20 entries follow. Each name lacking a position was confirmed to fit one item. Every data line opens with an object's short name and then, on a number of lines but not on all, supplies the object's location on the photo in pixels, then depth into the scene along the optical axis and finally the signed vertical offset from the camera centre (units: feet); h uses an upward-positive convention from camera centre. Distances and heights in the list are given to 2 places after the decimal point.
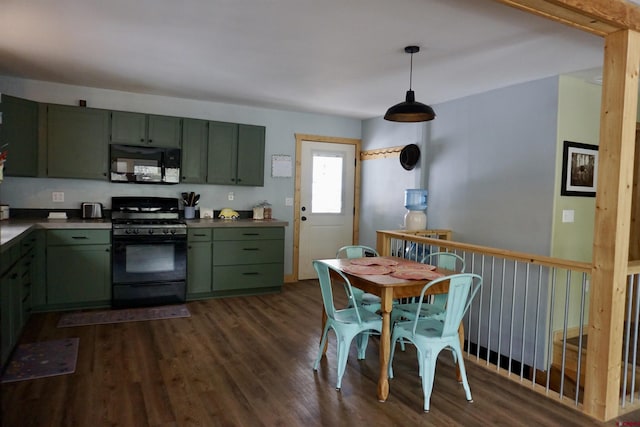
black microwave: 15.35 +1.14
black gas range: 14.24 -2.23
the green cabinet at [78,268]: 13.48 -2.51
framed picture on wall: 12.53 +1.25
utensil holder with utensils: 16.83 -0.33
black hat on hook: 16.94 +1.96
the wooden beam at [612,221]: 8.00 -0.19
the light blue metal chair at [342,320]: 9.08 -2.65
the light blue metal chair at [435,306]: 10.34 -2.64
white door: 19.70 +0.01
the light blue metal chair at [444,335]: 8.21 -2.70
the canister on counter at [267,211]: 18.21 -0.54
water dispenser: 15.33 -0.01
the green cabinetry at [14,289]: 9.04 -2.48
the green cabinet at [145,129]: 15.24 +2.44
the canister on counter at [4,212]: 13.46 -0.74
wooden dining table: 8.55 -1.87
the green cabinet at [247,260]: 16.02 -2.45
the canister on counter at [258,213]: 17.97 -0.63
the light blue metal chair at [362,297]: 11.10 -2.64
